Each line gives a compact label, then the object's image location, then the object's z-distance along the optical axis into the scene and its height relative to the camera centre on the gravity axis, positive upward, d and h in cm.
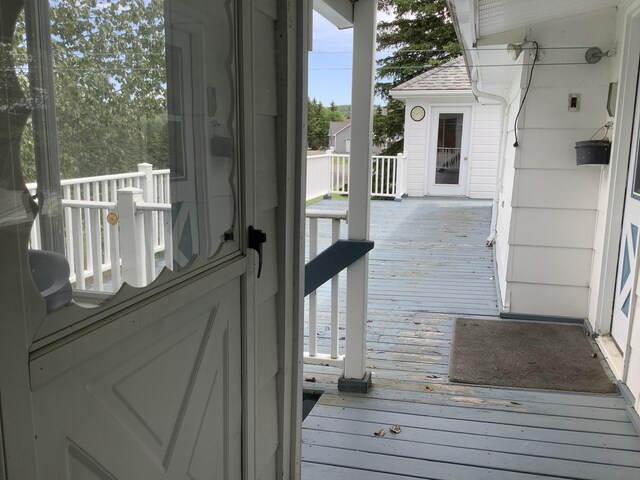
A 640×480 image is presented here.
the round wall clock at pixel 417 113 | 1103 +75
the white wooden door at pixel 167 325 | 79 -31
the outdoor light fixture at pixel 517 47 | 387 +75
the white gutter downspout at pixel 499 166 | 631 -17
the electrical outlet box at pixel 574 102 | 381 +35
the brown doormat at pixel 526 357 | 306 -125
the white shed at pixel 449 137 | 1089 +30
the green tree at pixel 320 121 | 2830 +152
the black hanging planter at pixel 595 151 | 357 +2
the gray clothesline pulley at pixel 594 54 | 371 +66
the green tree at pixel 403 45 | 1695 +343
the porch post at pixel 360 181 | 271 -15
